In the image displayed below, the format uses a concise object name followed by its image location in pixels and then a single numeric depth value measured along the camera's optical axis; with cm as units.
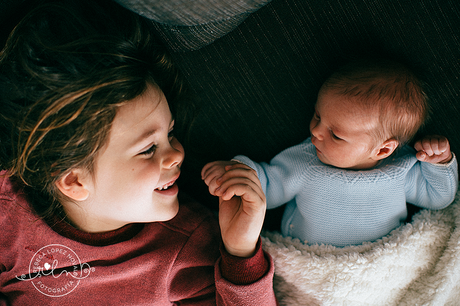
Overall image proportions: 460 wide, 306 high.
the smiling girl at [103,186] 48
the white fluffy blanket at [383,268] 58
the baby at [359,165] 54
